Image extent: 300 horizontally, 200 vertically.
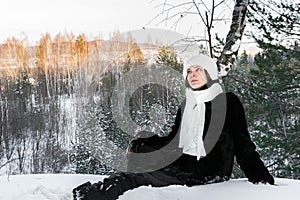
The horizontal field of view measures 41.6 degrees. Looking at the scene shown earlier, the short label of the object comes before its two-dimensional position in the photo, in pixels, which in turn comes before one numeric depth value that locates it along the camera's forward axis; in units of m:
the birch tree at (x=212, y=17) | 2.62
